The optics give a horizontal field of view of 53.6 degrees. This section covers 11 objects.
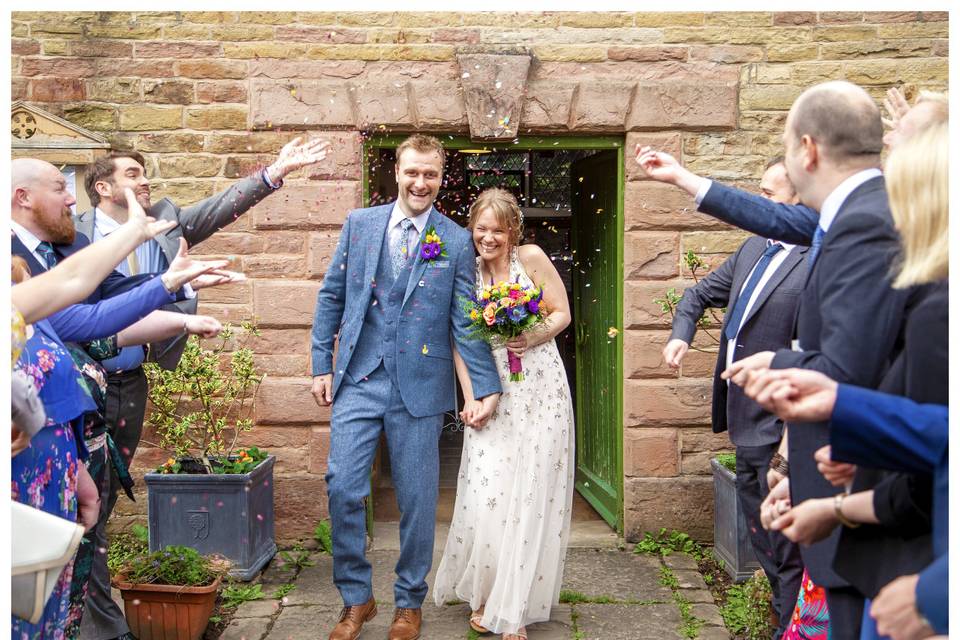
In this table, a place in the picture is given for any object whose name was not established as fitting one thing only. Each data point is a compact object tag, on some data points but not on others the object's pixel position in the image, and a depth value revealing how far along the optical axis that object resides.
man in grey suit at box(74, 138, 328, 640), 4.21
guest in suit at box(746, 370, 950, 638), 1.92
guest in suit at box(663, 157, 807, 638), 4.14
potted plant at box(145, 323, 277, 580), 5.39
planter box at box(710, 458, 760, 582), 5.36
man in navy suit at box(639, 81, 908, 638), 2.23
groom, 4.49
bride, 4.50
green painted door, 6.50
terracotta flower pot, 4.35
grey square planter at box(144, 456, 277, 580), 5.38
